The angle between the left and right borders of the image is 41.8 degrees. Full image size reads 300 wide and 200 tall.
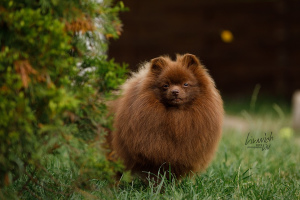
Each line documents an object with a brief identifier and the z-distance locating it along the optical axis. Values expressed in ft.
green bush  7.98
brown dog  11.17
